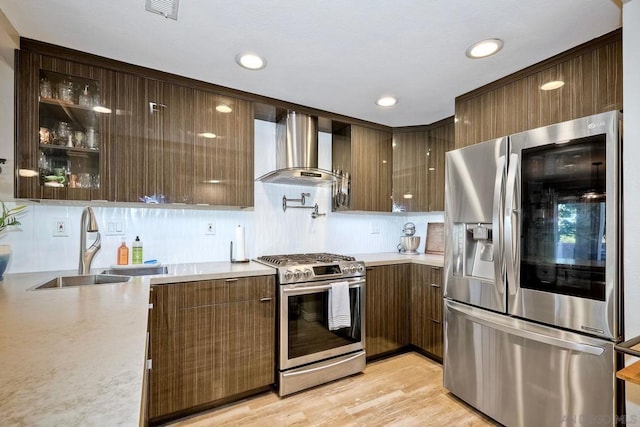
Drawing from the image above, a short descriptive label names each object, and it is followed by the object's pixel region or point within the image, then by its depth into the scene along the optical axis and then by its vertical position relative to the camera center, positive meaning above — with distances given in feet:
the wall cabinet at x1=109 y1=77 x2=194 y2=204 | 6.66 +1.61
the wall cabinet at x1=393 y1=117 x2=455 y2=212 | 10.48 +1.55
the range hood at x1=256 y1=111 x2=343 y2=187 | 8.68 +1.86
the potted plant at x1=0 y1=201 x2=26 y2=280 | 5.53 -0.18
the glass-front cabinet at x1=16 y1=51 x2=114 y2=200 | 5.89 +1.71
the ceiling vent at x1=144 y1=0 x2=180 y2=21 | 4.75 +3.23
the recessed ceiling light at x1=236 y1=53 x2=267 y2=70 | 6.26 +3.16
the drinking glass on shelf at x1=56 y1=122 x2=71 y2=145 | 6.27 +1.64
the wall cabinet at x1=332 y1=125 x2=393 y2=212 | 9.84 +1.66
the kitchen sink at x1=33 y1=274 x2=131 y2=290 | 6.01 -1.32
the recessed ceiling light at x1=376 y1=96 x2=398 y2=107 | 8.30 +3.07
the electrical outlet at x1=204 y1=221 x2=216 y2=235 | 8.41 -0.39
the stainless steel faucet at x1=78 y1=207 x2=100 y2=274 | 6.23 -0.69
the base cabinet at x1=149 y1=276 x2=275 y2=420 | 6.15 -2.71
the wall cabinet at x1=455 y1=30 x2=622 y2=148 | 5.37 +2.41
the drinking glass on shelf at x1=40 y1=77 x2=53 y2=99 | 6.08 +2.45
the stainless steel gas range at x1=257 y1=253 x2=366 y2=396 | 7.23 -2.62
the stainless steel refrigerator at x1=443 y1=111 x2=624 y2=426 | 4.78 -1.07
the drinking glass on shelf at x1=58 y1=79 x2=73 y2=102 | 6.27 +2.49
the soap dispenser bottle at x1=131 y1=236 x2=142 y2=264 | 7.38 -0.98
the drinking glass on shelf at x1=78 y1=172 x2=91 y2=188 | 6.40 +0.69
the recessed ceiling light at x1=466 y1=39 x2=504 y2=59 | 5.68 +3.13
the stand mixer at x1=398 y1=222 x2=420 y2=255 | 11.09 -1.08
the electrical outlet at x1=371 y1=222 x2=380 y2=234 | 11.39 -0.51
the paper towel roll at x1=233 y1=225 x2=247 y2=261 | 8.25 -0.83
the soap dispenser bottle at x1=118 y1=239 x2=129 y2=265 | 7.27 -0.97
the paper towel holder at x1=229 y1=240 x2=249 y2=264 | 8.22 -1.22
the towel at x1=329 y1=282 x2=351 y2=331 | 7.71 -2.31
